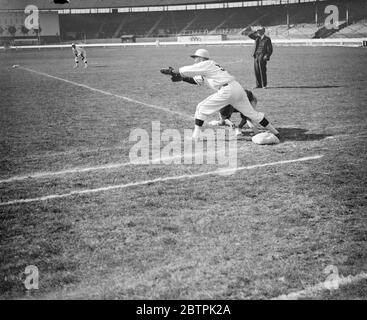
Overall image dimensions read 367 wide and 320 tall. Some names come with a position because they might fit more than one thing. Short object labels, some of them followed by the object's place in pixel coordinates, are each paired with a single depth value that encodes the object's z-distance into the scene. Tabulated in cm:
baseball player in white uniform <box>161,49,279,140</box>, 809
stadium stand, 5653
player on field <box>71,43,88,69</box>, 2786
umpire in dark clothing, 1564
